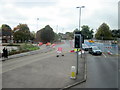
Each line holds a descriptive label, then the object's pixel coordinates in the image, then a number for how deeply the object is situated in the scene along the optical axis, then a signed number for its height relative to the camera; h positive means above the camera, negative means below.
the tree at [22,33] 50.62 +3.78
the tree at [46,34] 52.86 +3.47
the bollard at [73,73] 9.11 -2.45
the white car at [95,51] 23.31 -1.89
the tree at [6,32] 60.17 +4.94
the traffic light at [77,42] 10.25 -0.04
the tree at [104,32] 65.38 +5.33
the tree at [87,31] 91.06 +8.28
